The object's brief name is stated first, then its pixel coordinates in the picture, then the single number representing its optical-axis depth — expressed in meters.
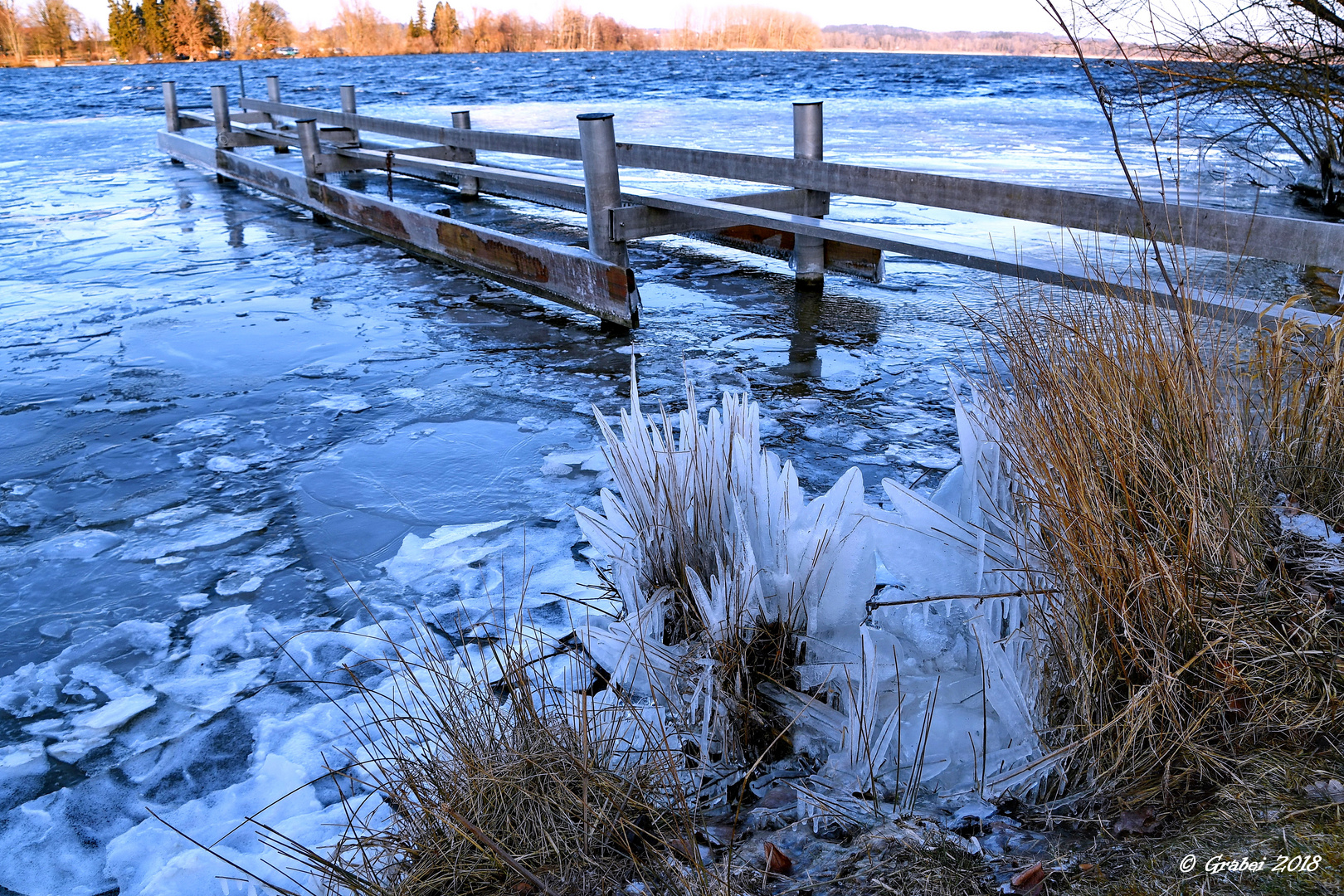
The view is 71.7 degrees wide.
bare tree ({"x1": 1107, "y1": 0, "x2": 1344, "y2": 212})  6.07
